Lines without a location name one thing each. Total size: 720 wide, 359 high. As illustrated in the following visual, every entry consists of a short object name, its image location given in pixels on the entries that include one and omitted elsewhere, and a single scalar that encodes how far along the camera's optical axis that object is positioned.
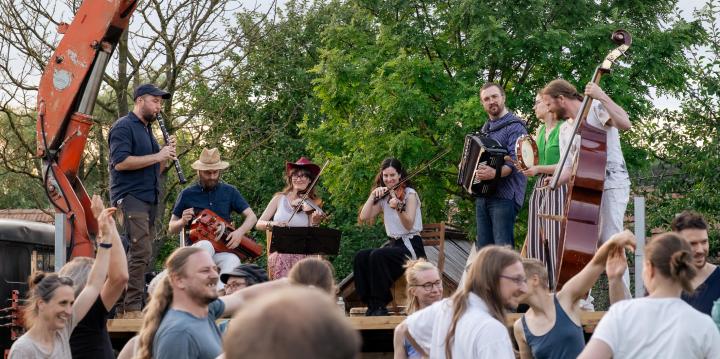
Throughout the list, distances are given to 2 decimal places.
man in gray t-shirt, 5.45
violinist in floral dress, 11.26
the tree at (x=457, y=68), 20.38
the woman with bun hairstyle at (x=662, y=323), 4.97
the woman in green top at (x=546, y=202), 9.18
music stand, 11.03
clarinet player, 10.49
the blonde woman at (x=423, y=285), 7.76
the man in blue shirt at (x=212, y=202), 11.02
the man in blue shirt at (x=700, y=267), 6.56
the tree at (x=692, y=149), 20.09
